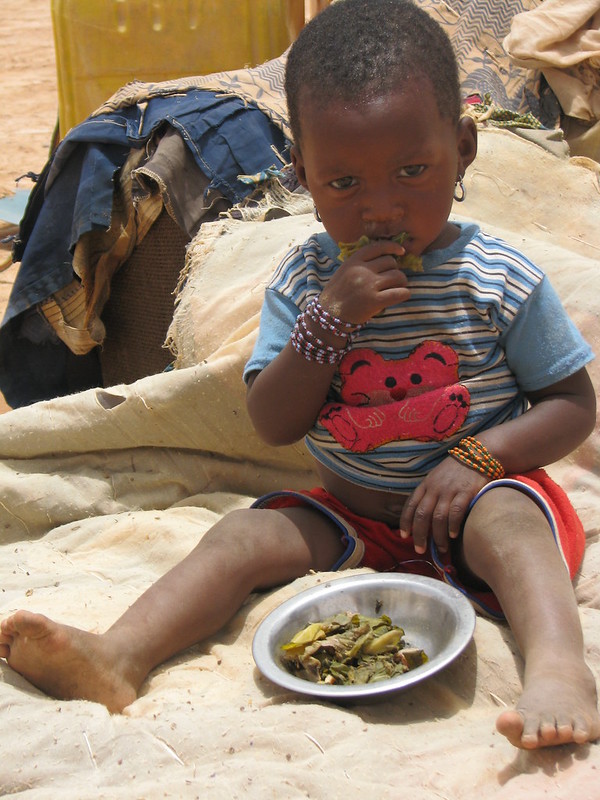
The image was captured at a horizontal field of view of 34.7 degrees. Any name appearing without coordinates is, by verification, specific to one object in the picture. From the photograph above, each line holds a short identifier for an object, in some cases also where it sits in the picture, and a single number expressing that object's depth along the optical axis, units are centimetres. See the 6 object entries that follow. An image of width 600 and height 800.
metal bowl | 163
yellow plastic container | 488
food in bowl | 166
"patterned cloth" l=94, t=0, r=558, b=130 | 389
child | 170
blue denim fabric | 357
